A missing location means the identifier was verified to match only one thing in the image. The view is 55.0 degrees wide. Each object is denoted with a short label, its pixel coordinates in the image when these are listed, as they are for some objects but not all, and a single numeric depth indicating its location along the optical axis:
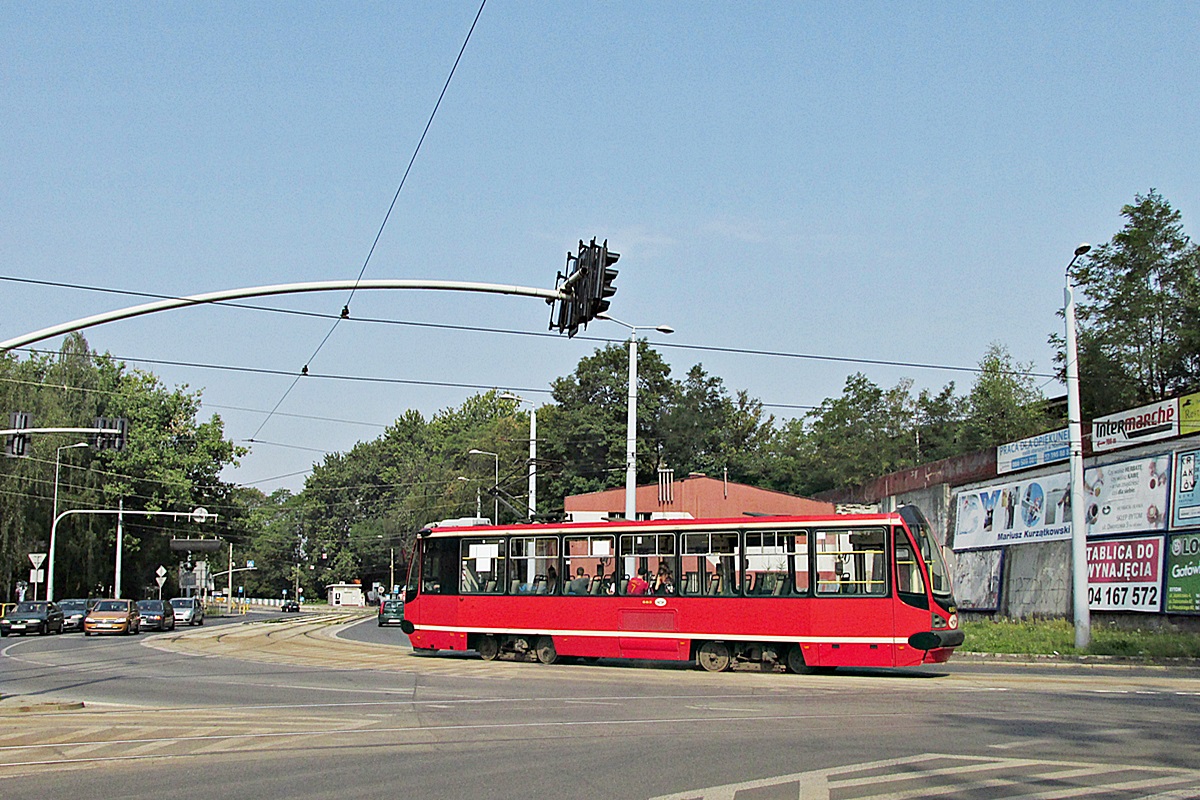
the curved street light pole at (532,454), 39.81
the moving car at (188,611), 57.56
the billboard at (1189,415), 27.88
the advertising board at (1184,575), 26.83
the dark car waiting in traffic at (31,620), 44.62
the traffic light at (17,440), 26.78
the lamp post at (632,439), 30.11
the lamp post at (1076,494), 25.59
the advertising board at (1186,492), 27.23
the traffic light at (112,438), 28.59
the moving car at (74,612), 48.69
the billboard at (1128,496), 28.66
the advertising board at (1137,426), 28.77
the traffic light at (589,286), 15.84
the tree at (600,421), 73.19
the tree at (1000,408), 68.75
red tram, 20.95
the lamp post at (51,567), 57.74
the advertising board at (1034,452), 34.28
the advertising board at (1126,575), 28.42
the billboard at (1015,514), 33.91
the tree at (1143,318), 49.31
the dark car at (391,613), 52.97
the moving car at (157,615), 49.06
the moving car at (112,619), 44.78
